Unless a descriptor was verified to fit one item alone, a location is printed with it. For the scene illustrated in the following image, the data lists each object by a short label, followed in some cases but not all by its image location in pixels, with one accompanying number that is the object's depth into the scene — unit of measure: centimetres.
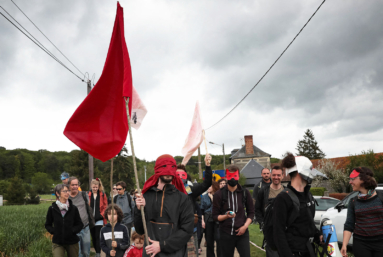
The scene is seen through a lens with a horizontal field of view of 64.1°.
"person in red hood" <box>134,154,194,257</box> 329
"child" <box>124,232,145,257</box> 521
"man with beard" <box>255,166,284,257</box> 557
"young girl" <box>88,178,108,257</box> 783
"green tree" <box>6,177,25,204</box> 6241
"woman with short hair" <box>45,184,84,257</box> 570
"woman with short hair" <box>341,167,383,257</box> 412
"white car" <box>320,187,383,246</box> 767
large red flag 404
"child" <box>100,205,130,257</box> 569
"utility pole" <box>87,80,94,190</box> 1518
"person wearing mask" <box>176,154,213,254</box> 477
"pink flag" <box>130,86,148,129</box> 507
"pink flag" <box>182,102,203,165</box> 577
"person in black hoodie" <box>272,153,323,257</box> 308
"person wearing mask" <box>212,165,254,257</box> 518
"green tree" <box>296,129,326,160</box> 8175
